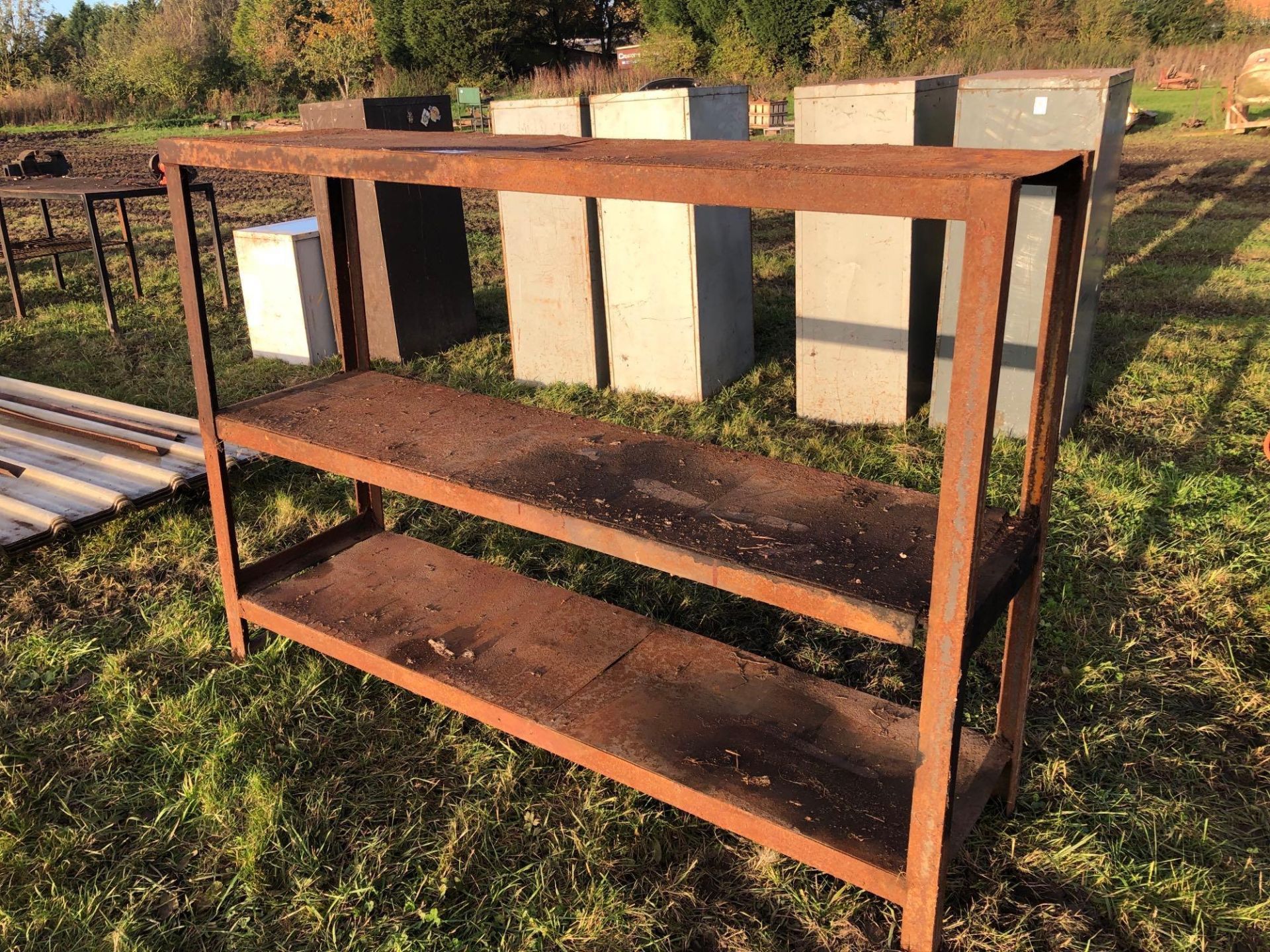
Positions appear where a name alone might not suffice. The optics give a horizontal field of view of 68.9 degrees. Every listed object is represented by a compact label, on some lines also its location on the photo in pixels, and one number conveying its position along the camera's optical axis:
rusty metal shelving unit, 1.64
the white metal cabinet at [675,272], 4.96
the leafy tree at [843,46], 27.36
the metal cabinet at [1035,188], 3.85
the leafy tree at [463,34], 33.16
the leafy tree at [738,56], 30.75
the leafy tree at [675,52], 32.50
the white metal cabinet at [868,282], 4.47
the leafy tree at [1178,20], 30.05
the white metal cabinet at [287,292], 6.00
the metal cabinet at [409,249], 5.81
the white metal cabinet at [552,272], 5.29
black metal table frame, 6.64
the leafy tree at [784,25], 29.66
